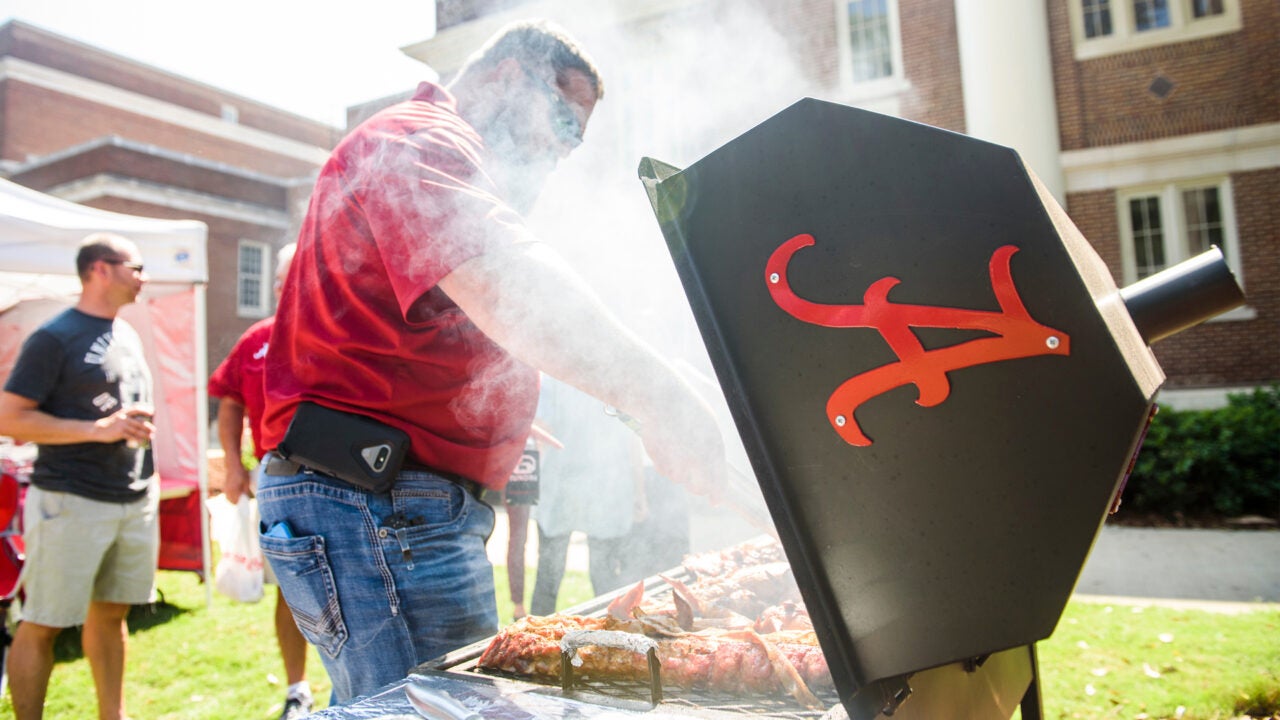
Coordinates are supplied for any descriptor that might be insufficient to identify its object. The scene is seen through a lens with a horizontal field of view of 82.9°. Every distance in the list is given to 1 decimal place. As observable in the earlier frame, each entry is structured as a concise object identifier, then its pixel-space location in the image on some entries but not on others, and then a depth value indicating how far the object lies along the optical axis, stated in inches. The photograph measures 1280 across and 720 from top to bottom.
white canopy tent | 179.9
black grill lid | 35.7
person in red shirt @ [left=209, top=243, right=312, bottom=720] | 139.3
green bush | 296.1
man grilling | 48.6
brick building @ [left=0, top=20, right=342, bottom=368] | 674.8
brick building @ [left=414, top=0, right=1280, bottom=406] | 401.1
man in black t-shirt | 124.9
